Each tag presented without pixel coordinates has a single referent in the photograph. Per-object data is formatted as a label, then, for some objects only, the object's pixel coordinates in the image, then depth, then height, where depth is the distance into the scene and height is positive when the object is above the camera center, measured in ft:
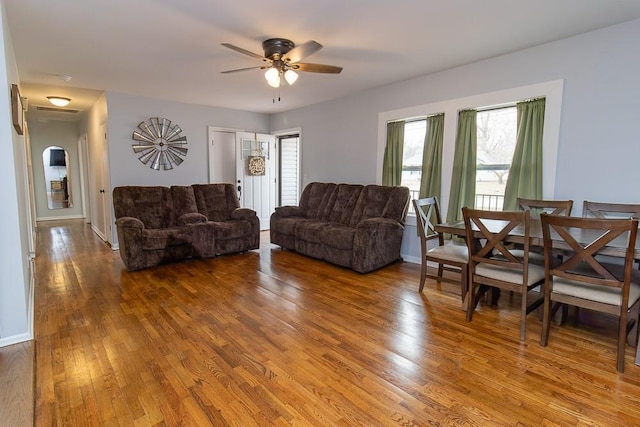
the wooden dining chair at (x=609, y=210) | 8.85 -0.82
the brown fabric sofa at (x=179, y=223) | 13.55 -2.43
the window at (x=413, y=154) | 15.01 +1.04
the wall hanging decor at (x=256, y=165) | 21.95 +0.54
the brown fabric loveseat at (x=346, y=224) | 13.28 -2.32
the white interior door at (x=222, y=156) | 20.79 +1.07
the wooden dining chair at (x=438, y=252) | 10.05 -2.44
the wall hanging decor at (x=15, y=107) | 8.03 +1.51
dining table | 6.73 -1.37
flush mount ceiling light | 17.74 +3.75
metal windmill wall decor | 17.85 +1.52
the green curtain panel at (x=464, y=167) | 12.86 +0.41
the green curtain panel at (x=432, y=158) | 13.88 +0.80
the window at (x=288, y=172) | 24.06 +0.12
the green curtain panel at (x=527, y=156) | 11.03 +0.76
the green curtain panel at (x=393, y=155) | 15.39 +0.99
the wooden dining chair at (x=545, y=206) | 9.98 -0.86
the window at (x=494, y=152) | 12.14 +0.97
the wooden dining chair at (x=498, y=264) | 7.80 -2.17
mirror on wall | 27.37 -0.70
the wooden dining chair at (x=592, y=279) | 6.40 -2.16
